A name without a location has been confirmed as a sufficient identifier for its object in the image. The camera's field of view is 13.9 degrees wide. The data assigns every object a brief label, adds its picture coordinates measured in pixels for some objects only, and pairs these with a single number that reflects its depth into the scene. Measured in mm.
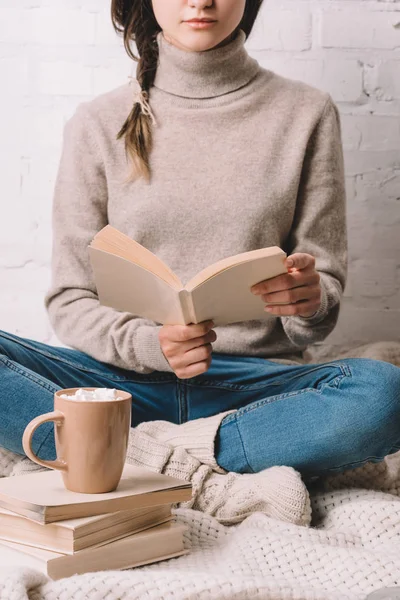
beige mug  1919
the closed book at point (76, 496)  1896
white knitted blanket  1845
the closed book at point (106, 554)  1890
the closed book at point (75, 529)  1890
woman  2202
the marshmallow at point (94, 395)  1936
